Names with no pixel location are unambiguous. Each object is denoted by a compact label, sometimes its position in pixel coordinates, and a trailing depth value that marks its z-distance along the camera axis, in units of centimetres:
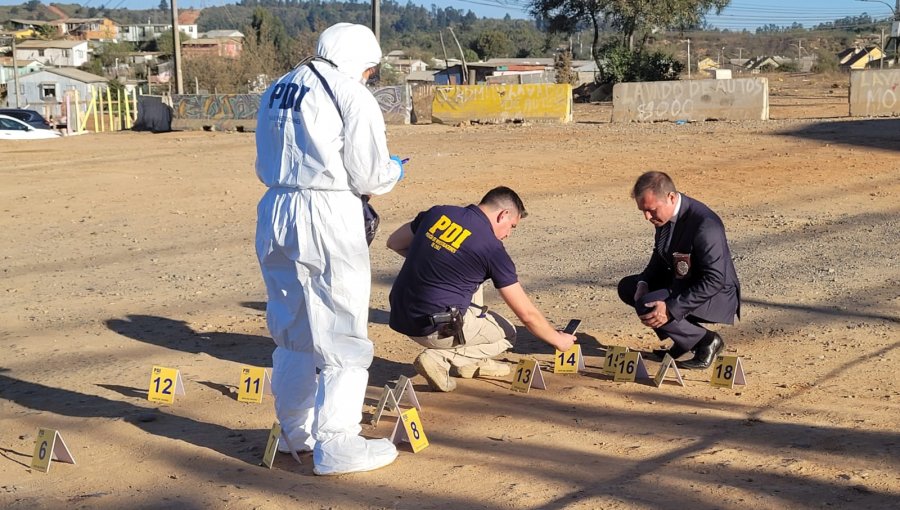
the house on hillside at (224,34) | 13912
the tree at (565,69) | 5181
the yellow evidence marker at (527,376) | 633
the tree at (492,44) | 11006
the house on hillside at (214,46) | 10441
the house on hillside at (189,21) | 17265
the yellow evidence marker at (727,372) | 625
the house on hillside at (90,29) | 15200
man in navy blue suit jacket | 656
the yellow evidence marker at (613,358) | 654
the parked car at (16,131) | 3356
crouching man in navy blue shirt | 591
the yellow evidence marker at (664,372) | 635
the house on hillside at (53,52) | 11550
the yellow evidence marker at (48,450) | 512
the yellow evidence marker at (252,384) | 622
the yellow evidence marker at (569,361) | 666
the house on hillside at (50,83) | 8012
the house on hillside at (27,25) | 12616
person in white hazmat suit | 472
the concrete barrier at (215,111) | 3566
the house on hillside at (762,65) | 7075
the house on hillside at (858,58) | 6512
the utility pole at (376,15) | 3140
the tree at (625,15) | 4681
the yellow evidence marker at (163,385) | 624
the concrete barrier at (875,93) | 2573
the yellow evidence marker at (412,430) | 526
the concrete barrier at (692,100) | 2698
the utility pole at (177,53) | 3938
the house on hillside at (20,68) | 9269
